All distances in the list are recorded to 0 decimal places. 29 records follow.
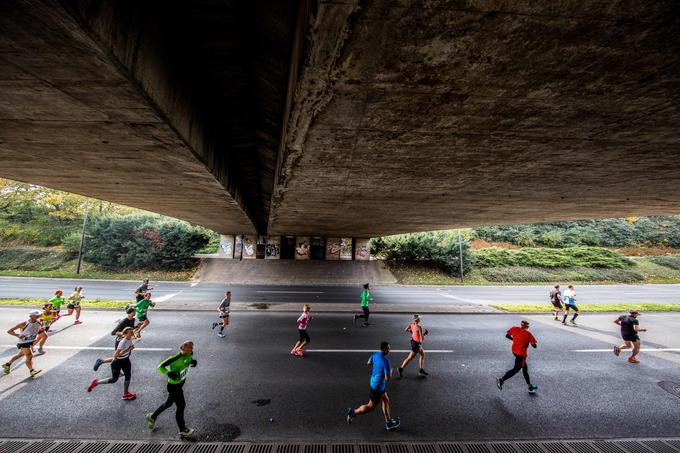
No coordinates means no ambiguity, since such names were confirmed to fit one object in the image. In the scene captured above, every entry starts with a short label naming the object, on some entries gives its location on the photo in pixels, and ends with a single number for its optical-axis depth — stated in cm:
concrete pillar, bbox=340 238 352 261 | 3195
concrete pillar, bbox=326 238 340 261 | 3177
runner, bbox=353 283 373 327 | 1288
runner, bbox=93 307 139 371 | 785
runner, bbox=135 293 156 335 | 1066
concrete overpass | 227
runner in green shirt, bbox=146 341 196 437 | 545
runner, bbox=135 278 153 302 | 1080
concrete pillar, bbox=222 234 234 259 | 3123
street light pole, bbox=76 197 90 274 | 2606
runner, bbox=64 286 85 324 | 1188
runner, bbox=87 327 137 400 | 657
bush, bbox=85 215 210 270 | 2839
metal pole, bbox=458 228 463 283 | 2932
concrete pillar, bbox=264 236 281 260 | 3098
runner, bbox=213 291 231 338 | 1107
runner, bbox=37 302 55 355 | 864
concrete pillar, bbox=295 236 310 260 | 3117
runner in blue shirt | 577
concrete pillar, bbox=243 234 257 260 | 3091
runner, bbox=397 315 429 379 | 805
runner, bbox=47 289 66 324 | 1033
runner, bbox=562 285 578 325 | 1393
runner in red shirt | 716
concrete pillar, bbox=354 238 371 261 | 3209
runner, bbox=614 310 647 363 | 934
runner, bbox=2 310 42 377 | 734
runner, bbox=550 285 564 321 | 1468
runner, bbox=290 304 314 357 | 944
